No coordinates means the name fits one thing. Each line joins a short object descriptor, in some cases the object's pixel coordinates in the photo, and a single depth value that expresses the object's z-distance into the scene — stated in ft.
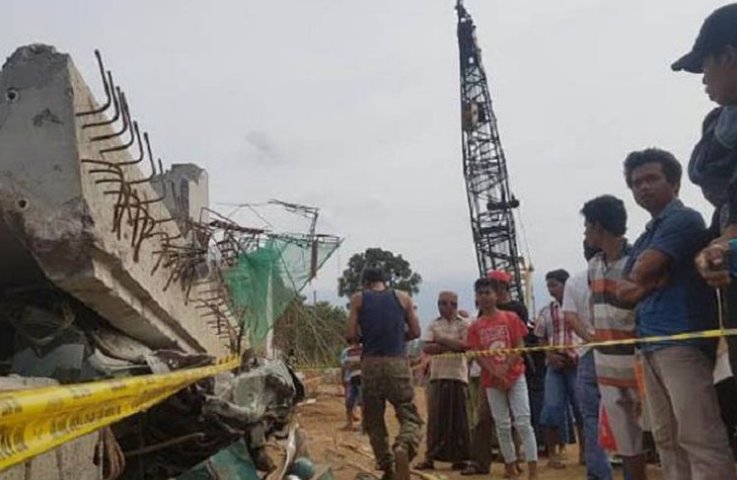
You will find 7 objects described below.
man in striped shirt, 12.62
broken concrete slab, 9.99
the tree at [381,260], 98.17
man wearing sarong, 22.84
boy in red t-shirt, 19.42
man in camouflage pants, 19.85
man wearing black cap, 8.13
